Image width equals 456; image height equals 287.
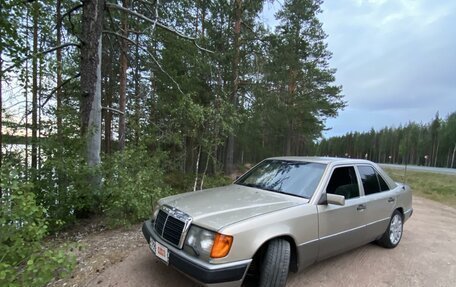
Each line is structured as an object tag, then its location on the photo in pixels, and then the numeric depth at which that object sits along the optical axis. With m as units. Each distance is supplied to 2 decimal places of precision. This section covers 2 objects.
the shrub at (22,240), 2.27
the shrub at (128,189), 4.83
